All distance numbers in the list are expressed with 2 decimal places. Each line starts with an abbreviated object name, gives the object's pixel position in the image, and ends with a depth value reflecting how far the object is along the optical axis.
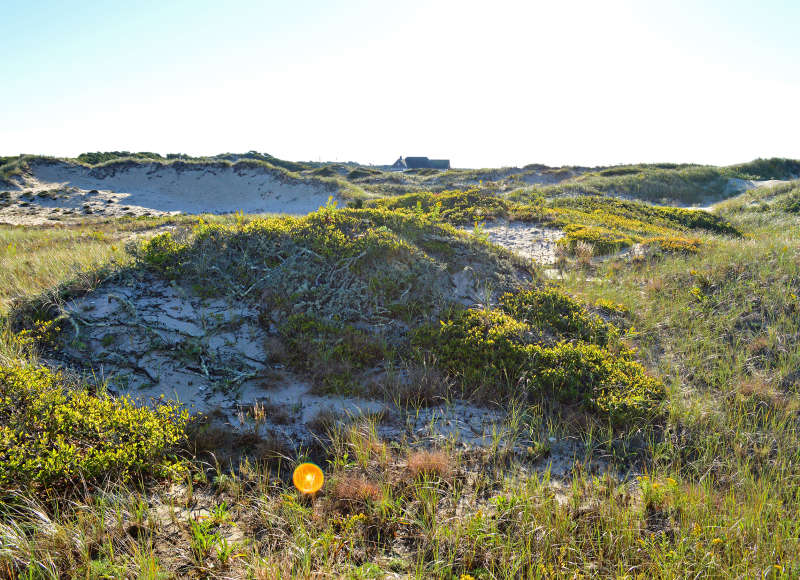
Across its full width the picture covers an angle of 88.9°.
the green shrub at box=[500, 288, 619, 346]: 6.17
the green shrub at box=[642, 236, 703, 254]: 10.15
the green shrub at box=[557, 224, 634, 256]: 11.32
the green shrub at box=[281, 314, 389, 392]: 5.03
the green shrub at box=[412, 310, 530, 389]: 5.13
